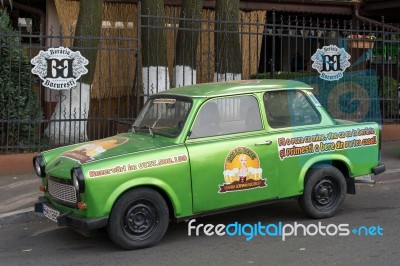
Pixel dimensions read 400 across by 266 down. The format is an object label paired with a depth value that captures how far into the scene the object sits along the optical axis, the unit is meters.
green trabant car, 5.24
